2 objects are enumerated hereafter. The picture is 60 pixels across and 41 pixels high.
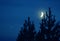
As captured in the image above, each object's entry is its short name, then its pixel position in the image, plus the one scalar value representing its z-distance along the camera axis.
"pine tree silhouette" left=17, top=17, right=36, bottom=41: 33.56
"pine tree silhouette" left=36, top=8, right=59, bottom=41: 26.81
